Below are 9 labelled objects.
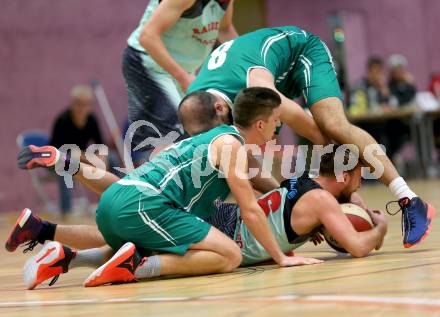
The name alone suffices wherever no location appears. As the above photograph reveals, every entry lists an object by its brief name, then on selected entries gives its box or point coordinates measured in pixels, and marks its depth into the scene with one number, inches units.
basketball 330.8
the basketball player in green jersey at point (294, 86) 340.0
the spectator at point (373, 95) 988.6
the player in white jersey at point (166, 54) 397.3
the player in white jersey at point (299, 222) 313.2
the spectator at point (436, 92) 1055.3
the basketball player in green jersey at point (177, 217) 301.7
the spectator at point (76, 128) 819.4
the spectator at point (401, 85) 1012.2
